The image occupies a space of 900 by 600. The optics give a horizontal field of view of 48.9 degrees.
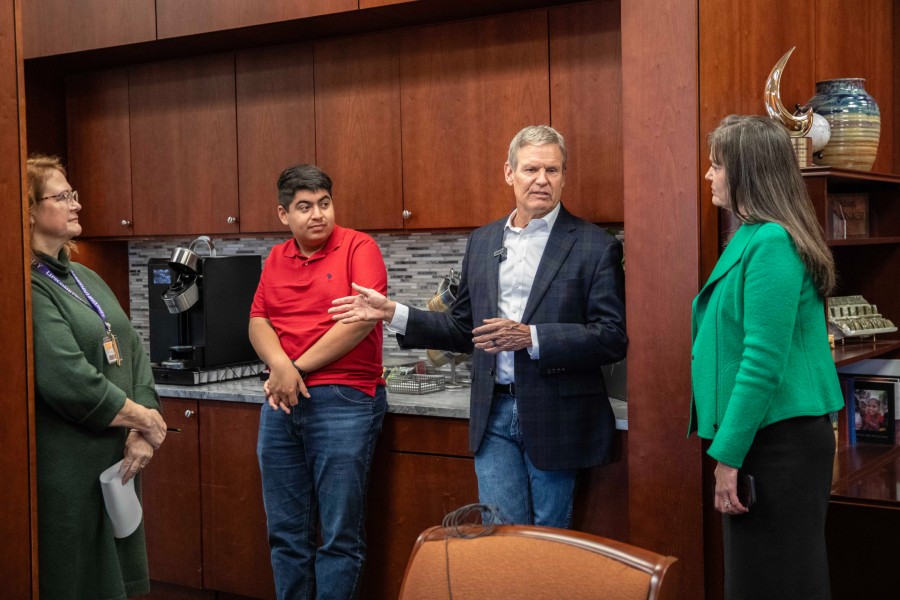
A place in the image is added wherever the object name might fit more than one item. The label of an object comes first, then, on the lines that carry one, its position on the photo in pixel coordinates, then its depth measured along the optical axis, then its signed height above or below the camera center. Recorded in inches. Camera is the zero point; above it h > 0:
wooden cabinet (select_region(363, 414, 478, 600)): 125.4 -26.2
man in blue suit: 106.8 -6.2
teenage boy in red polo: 122.2 -14.1
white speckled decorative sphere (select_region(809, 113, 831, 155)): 114.3 +16.6
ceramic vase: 118.0 +18.4
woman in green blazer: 83.5 -8.0
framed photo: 130.5 -17.8
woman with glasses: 94.3 -11.8
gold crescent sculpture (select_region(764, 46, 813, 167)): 108.9 +17.7
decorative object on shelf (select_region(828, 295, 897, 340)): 126.5 -5.7
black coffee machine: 148.3 -3.8
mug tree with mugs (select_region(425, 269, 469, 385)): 135.9 -2.9
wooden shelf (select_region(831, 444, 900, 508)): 107.2 -23.4
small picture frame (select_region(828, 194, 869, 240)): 126.9 +8.0
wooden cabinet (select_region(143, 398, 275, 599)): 140.5 -31.4
